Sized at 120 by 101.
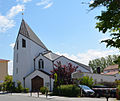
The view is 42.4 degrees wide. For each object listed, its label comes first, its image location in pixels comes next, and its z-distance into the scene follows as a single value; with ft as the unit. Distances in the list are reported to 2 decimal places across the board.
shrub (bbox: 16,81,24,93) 89.23
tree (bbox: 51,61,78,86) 73.48
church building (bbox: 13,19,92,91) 99.14
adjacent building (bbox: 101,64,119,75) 180.29
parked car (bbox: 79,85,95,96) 55.99
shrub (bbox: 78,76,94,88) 71.45
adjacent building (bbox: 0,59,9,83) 150.28
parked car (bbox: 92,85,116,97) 51.90
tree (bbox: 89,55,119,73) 218.07
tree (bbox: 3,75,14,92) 94.75
